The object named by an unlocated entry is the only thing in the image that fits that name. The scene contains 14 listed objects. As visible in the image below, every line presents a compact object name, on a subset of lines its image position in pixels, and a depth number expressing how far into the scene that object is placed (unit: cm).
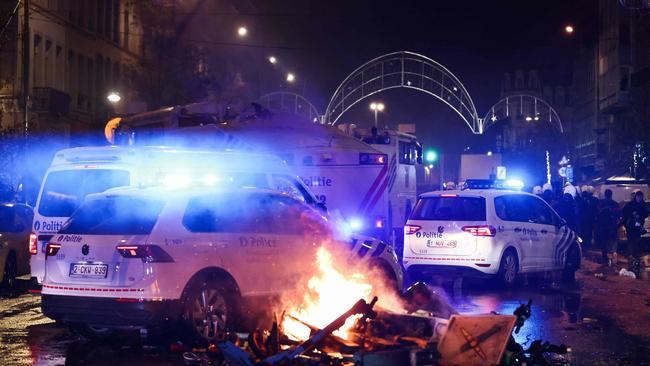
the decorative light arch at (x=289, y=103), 9054
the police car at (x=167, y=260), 931
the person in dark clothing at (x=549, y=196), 2860
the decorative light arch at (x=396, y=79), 9719
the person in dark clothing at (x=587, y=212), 2727
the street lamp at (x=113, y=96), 4056
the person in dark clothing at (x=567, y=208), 2547
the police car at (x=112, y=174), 1223
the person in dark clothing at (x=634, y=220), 2197
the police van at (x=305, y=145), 1898
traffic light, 2969
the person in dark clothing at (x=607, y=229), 2289
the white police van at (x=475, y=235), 1569
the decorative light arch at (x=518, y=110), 10046
